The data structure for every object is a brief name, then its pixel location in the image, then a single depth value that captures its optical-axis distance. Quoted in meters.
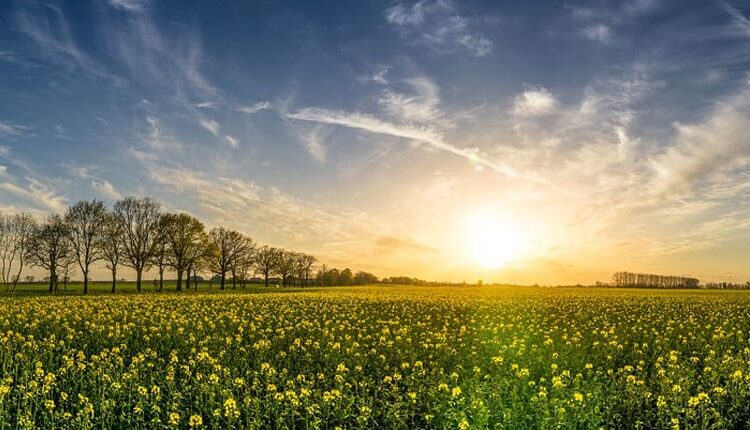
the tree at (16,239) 68.12
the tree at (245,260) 88.38
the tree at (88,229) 65.69
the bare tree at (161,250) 70.56
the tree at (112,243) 66.12
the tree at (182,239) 71.50
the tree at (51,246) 65.12
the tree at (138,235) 68.56
